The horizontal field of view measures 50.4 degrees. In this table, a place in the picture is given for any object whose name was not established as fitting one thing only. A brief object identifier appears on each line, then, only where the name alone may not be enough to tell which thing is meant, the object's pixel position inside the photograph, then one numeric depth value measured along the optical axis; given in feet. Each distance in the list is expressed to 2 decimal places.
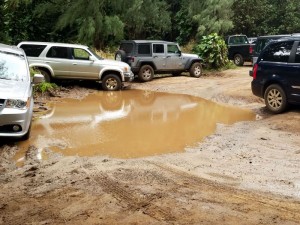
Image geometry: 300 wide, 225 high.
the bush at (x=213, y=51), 54.40
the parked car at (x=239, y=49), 59.82
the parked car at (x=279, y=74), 25.58
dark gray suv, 44.89
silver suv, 37.69
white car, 17.78
